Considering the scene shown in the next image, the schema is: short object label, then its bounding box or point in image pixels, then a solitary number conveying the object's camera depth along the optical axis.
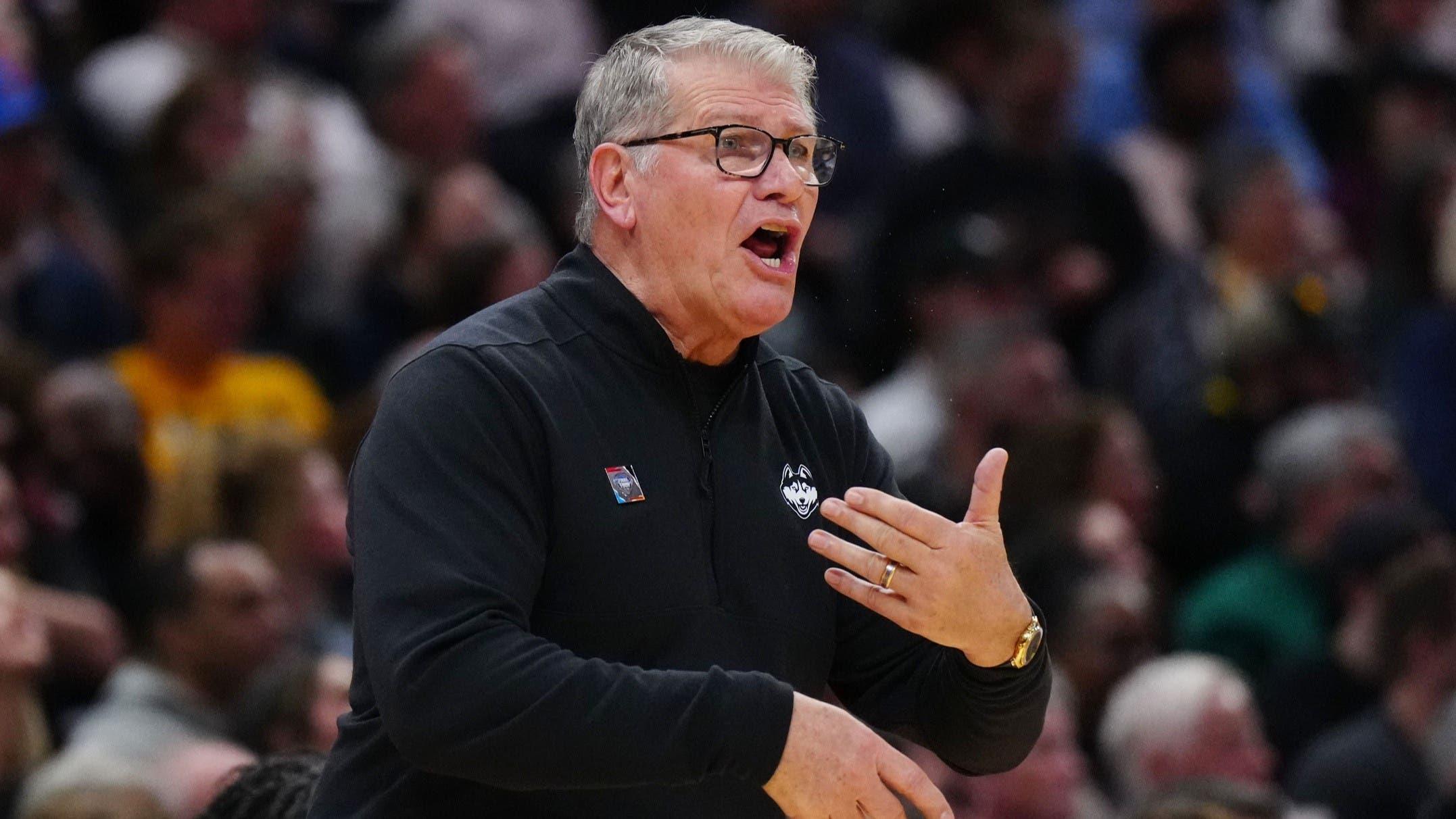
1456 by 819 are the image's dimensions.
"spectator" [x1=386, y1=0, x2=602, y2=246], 15.70
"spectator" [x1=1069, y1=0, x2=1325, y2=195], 17.17
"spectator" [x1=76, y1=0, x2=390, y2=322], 14.12
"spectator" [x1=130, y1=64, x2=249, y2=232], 13.38
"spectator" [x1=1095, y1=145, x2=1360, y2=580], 13.87
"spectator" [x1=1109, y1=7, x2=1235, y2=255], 16.34
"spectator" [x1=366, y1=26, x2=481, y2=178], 14.64
